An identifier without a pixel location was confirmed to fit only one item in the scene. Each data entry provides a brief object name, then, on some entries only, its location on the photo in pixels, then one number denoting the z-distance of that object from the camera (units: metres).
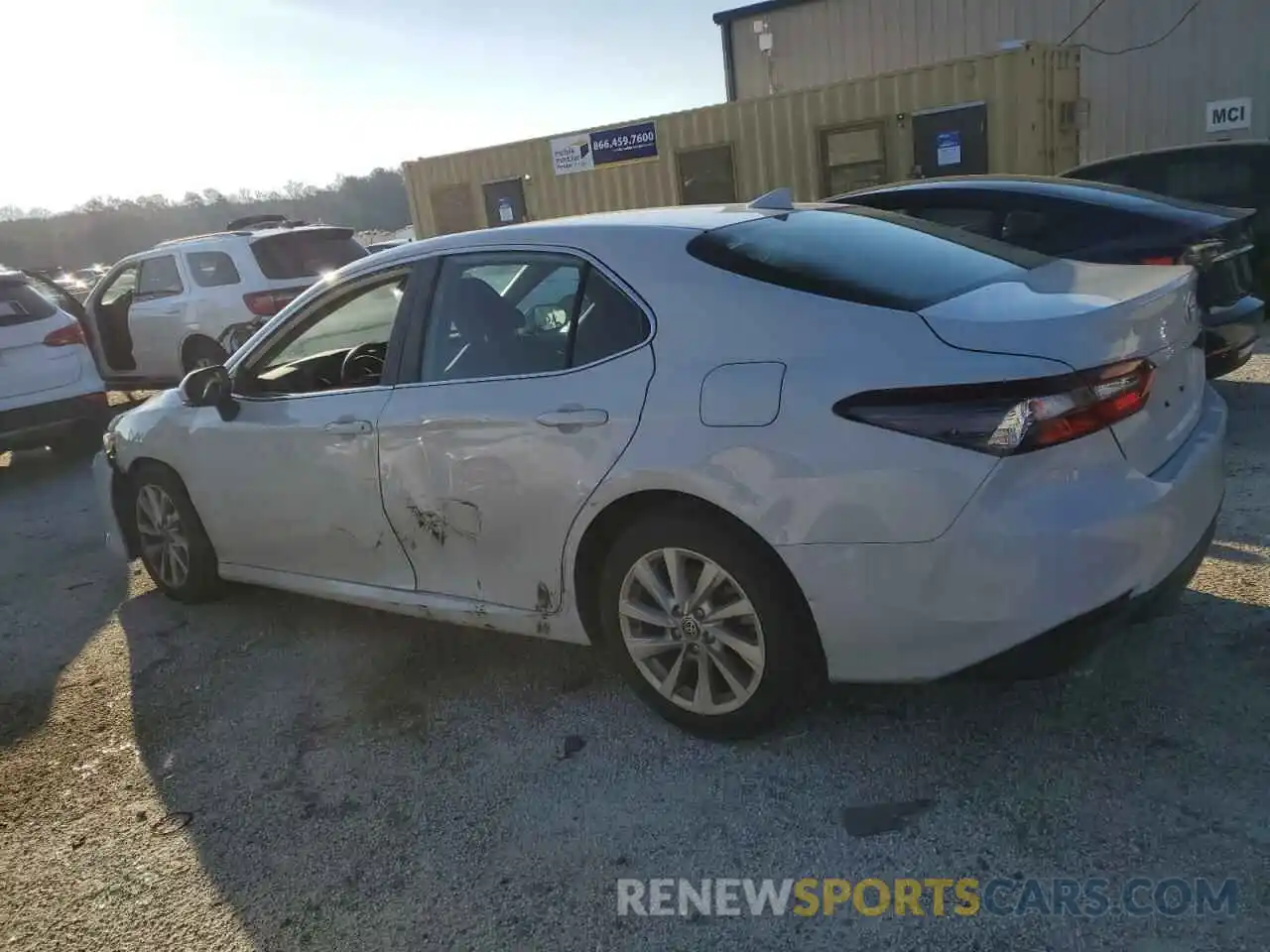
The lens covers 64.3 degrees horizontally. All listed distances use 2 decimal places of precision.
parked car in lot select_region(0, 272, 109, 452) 7.65
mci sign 15.39
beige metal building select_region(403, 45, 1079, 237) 12.32
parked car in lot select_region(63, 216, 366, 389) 9.36
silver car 2.36
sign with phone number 14.91
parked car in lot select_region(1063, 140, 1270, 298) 8.10
